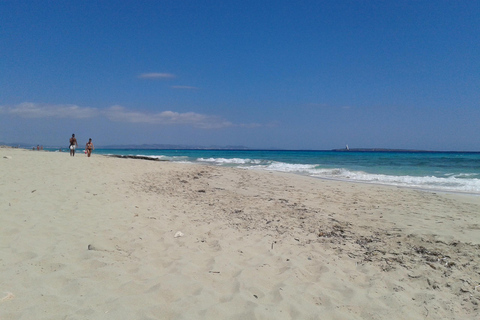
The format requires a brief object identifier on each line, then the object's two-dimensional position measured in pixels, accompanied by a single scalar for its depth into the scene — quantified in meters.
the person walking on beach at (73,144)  22.26
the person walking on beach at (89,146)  20.72
